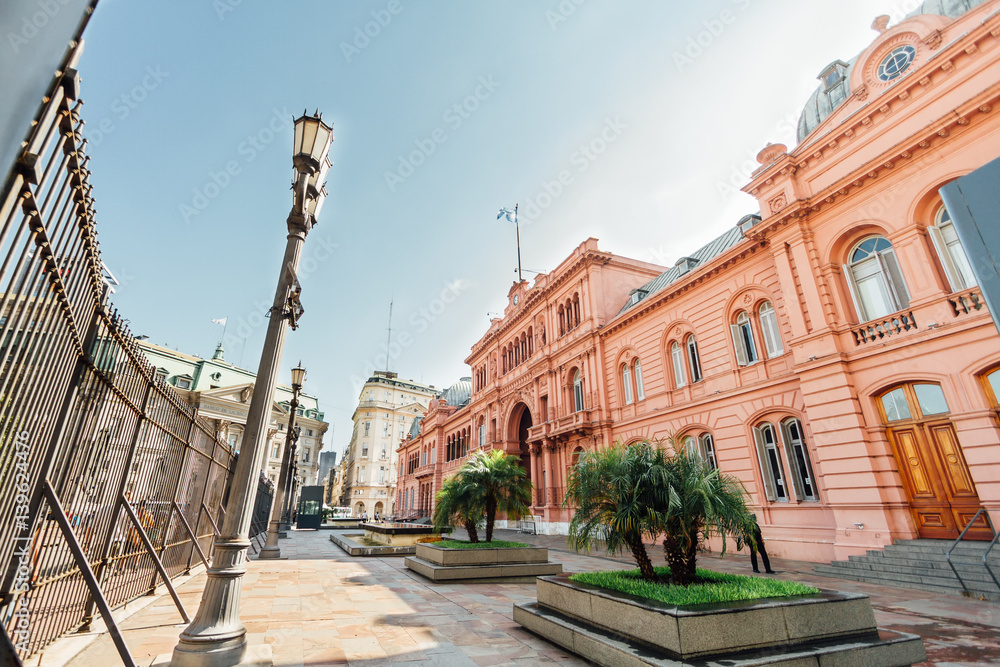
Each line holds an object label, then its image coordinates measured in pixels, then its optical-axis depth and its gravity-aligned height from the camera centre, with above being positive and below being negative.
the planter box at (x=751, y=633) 4.39 -1.08
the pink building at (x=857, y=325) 10.99 +5.32
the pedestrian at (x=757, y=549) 11.43 -0.82
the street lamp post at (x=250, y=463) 3.98 +0.50
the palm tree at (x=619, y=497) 6.25 +0.24
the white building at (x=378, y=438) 66.88 +10.94
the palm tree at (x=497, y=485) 12.87 +0.78
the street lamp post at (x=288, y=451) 16.98 +2.26
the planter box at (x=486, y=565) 10.38 -1.03
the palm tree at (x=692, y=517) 5.99 -0.03
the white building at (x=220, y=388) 36.97 +10.24
